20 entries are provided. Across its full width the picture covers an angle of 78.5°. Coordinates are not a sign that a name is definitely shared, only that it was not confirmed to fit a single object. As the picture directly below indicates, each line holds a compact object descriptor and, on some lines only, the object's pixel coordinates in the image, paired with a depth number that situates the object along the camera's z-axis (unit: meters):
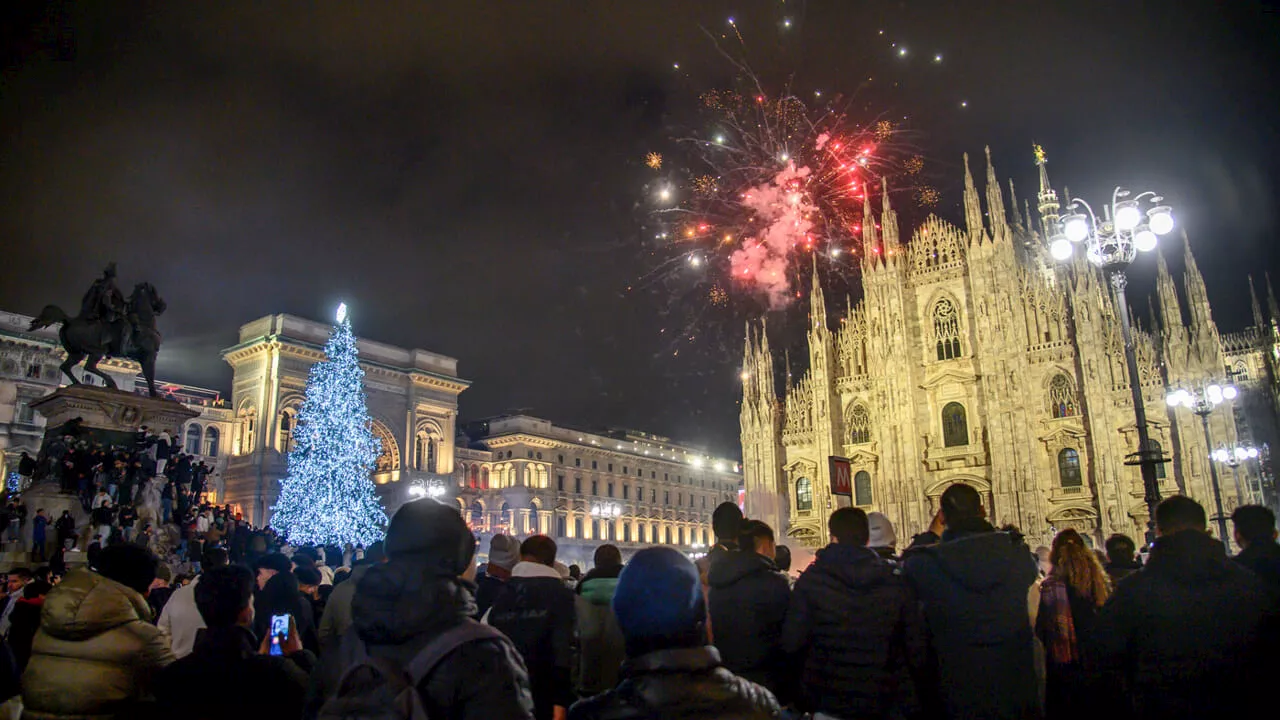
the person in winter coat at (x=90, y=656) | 3.46
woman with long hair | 5.27
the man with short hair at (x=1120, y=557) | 6.32
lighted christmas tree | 35.22
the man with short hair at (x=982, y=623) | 4.25
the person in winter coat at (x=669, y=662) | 2.30
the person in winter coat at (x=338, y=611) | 4.90
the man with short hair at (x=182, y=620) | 5.00
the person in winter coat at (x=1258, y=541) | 5.04
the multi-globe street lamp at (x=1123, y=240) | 10.82
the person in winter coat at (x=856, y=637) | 4.05
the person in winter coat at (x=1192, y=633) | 3.79
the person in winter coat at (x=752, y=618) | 4.45
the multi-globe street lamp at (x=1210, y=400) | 17.68
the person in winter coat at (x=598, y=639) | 5.28
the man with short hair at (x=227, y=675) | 3.28
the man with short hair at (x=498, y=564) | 5.71
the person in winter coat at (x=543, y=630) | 4.75
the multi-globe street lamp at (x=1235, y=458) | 26.95
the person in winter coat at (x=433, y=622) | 2.37
